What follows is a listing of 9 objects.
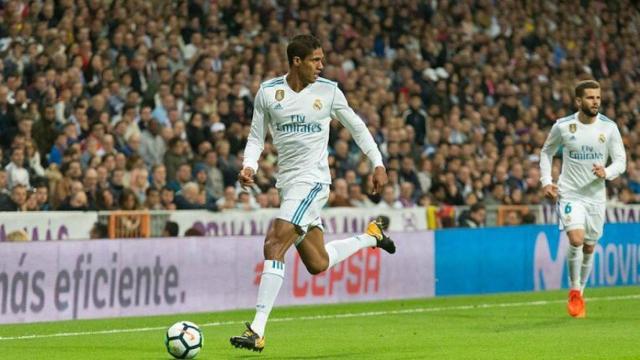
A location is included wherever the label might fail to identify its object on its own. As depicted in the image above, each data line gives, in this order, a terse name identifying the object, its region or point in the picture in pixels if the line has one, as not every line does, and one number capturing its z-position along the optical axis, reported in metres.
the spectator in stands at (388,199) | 22.33
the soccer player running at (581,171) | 15.66
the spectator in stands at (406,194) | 23.06
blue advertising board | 21.64
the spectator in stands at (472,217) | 22.58
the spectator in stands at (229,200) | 20.14
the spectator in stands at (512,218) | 23.16
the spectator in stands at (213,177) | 21.03
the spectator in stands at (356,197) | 22.06
